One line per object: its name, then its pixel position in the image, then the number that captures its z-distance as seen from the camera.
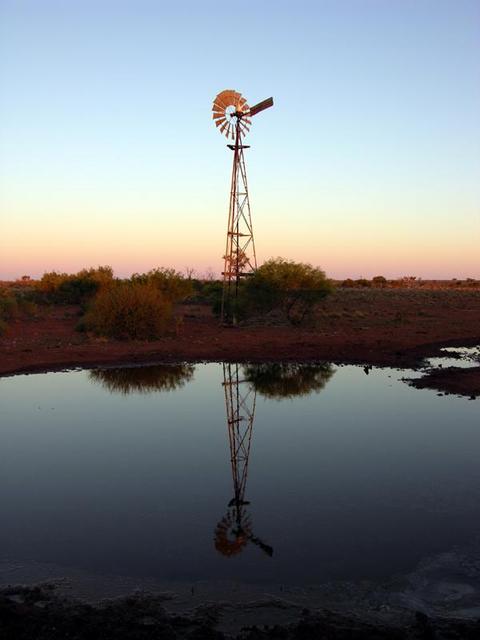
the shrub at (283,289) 31.94
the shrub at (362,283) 89.30
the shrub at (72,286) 46.34
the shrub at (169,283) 37.12
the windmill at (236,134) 28.69
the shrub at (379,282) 90.69
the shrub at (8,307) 34.21
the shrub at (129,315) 26.59
